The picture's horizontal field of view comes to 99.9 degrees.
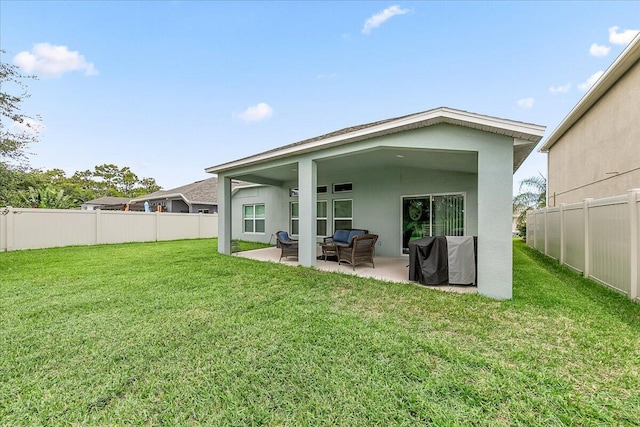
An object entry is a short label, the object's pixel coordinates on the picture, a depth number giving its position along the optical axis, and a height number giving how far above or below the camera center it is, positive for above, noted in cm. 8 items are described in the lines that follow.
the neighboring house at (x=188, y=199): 2127 +130
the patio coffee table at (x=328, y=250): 848 -117
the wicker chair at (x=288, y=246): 882 -109
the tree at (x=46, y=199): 1616 +99
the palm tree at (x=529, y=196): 1758 +103
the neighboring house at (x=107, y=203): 3060 +140
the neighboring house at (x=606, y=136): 750 +267
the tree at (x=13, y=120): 727 +271
